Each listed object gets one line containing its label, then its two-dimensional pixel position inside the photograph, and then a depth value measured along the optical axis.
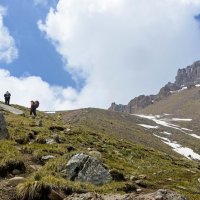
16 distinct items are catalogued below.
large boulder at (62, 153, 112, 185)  12.48
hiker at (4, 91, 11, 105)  43.71
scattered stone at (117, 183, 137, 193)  12.08
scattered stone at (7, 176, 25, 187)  11.49
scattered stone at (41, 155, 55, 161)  14.74
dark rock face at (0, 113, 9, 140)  17.40
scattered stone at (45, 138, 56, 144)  18.20
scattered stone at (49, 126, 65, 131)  24.63
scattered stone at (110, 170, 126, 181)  13.14
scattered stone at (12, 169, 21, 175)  12.83
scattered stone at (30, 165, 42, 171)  13.42
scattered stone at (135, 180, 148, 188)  13.43
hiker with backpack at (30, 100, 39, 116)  35.95
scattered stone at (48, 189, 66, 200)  10.50
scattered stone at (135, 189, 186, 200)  9.91
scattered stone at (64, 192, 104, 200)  9.99
